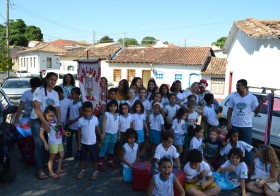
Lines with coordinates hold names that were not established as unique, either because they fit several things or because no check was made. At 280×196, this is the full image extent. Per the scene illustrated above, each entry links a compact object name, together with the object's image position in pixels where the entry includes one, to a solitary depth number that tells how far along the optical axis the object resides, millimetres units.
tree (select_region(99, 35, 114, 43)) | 66125
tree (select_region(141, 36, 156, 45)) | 84075
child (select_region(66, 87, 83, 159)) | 5547
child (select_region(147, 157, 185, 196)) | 3767
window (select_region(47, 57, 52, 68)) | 41891
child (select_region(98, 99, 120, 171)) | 5242
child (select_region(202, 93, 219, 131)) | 6133
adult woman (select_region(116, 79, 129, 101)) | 6305
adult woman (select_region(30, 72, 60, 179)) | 4464
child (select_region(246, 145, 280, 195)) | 4543
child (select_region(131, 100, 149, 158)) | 5605
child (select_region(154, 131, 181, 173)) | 4676
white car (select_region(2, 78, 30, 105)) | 12461
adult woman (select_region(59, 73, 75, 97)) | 6105
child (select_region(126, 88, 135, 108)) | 5969
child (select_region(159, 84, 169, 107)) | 6384
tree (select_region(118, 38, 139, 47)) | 75688
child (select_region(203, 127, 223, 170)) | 5367
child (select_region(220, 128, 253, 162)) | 5055
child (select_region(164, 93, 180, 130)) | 6035
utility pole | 22625
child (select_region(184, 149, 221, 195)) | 4305
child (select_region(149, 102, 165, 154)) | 5804
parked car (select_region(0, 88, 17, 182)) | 4119
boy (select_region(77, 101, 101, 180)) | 4887
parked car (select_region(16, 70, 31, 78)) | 36891
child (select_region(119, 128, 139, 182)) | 4956
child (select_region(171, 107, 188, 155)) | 5594
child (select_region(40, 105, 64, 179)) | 4617
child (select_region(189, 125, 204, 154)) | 5238
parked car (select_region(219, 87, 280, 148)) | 6281
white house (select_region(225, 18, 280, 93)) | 10805
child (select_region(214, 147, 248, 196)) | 4562
